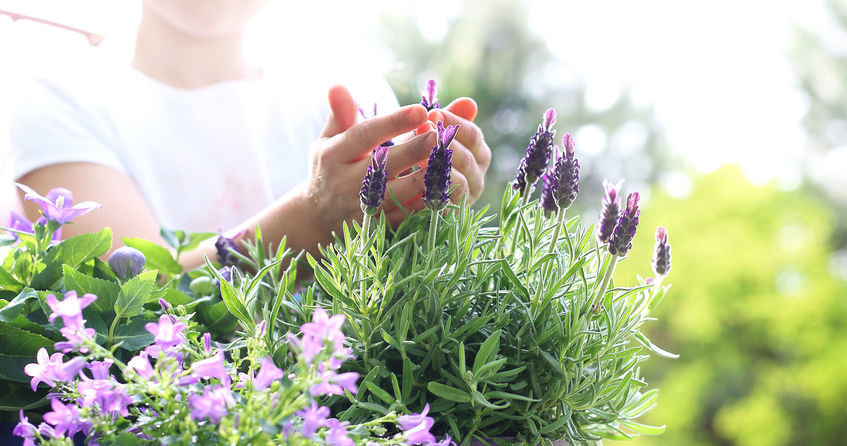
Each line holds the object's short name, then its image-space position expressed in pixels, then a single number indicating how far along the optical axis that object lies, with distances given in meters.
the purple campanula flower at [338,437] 0.35
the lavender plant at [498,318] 0.45
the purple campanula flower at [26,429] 0.39
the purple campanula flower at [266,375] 0.36
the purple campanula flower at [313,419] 0.34
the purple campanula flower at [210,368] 0.36
